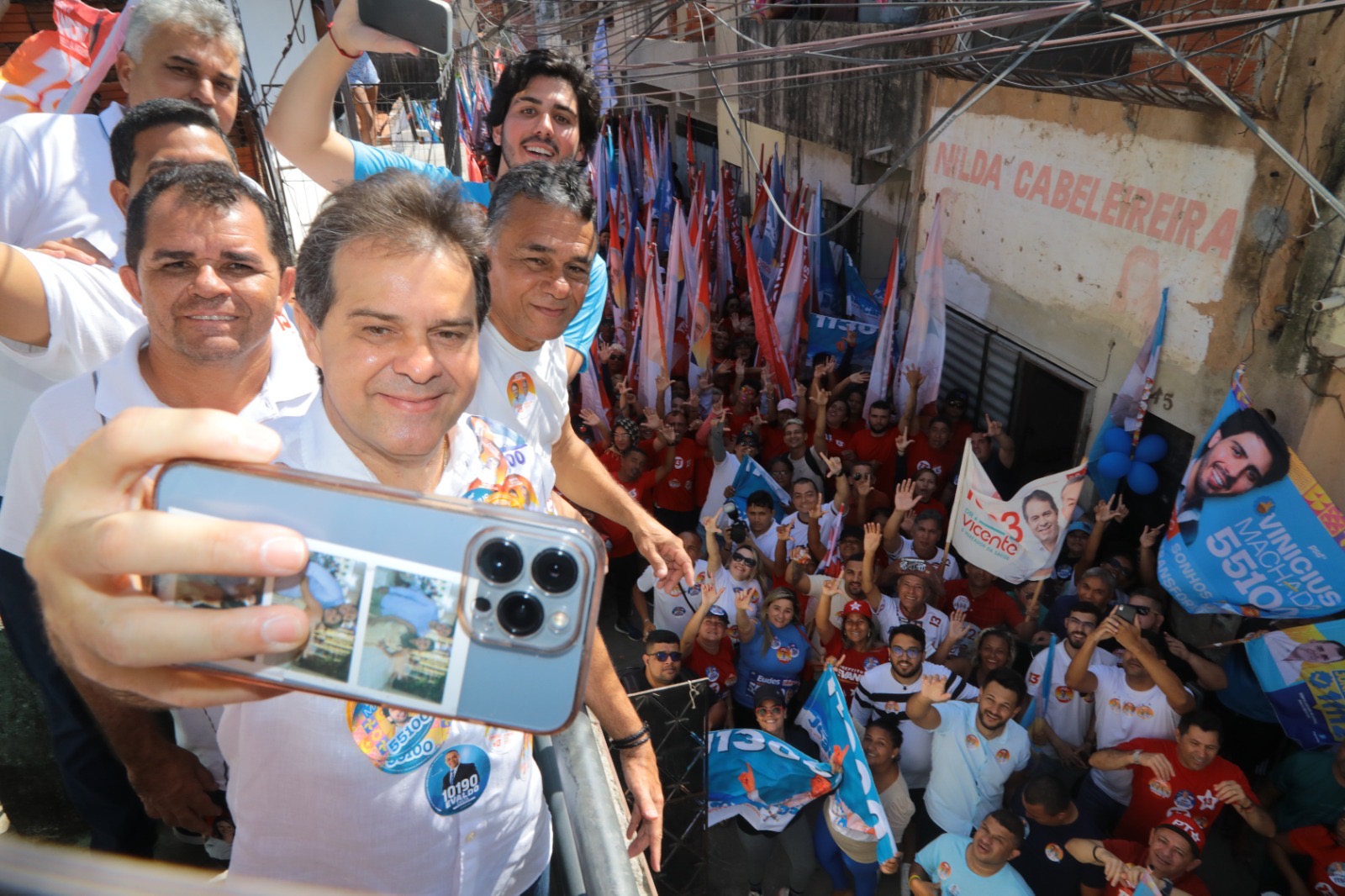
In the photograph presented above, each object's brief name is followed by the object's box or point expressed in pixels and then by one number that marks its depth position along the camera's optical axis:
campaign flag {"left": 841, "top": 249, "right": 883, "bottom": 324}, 8.88
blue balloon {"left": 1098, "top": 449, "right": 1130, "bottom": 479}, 5.64
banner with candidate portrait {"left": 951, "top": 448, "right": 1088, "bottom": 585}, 4.61
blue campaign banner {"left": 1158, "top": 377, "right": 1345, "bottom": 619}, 3.77
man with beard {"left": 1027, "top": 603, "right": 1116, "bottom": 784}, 4.29
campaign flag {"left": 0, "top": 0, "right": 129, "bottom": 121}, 3.08
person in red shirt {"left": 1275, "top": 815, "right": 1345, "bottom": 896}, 3.48
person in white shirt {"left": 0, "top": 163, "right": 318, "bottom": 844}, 1.65
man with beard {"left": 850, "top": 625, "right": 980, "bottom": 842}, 4.22
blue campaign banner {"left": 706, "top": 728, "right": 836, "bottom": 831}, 3.87
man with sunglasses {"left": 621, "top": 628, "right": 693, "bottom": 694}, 4.33
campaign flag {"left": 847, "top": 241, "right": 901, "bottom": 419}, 7.02
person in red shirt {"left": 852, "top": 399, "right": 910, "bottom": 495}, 6.51
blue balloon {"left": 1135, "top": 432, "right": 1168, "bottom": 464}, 5.70
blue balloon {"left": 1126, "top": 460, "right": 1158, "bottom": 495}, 5.55
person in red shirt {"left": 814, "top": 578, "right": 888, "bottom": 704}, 4.57
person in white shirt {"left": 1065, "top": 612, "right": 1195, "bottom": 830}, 3.98
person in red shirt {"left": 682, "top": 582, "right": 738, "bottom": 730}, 4.64
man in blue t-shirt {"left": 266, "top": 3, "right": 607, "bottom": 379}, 2.23
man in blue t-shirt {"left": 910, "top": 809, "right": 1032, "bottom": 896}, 3.43
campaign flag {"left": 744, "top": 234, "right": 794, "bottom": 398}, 7.54
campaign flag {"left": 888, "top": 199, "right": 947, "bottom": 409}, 6.90
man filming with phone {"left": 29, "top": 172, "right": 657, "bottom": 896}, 1.33
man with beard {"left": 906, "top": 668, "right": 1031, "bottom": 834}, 3.88
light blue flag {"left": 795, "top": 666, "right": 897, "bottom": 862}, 3.71
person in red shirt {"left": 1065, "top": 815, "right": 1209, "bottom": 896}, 3.34
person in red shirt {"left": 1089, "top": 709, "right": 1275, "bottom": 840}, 3.67
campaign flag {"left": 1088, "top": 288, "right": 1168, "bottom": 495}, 5.69
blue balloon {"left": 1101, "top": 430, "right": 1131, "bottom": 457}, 5.75
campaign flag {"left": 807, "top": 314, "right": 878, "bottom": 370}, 8.24
